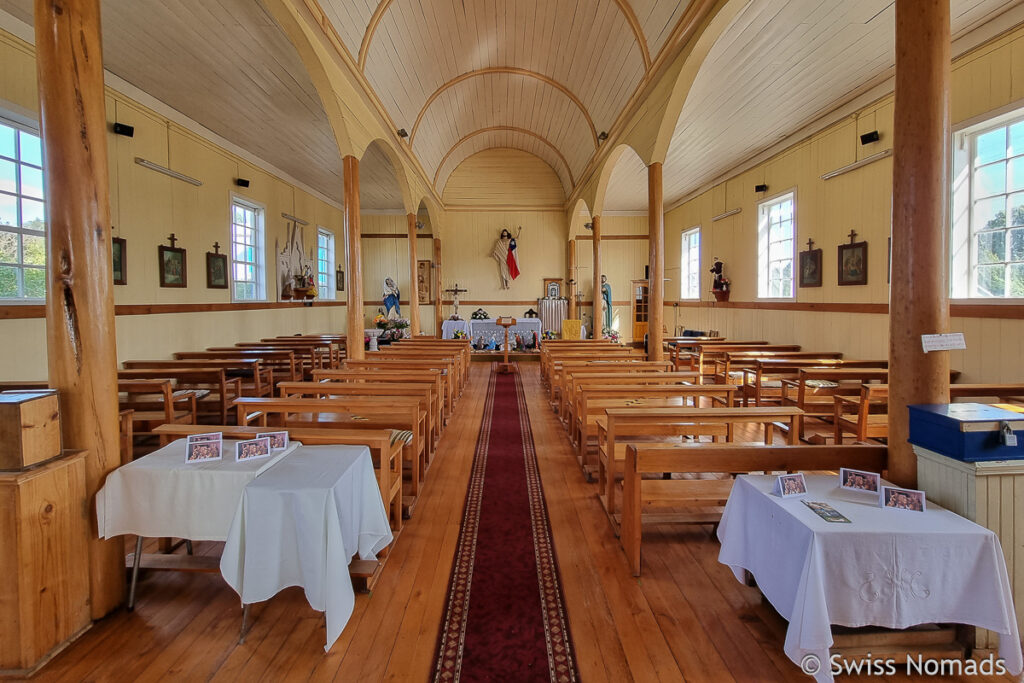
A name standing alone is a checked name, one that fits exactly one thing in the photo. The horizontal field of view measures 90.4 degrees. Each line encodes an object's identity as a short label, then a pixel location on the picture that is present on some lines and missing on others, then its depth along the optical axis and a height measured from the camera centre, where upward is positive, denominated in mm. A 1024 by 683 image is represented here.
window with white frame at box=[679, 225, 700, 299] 12602 +1472
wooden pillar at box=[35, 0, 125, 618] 2146 +380
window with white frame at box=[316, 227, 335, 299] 12625 +1616
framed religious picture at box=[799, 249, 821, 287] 7629 +838
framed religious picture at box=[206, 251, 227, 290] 7844 +912
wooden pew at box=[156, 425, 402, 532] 2828 -619
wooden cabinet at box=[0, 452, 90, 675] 1941 -935
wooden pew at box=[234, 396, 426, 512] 3434 -593
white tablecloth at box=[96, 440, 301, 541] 2230 -755
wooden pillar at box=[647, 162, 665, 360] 6316 +917
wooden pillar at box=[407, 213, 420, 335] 10699 +783
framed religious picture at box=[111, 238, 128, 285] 5961 +826
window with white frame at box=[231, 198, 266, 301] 8852 +1375
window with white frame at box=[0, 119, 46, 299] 4699 +1100
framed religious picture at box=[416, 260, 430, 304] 14844 +1306
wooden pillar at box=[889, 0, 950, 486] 2229 +521
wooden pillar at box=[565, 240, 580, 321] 13883 +1079
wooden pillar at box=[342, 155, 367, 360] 6023 +941
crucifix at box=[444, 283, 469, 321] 14544 +950
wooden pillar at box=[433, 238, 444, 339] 13993 +978
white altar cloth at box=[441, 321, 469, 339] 11977 -20
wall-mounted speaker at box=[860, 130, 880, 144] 6273 +2290
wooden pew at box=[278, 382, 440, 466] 4074 -512
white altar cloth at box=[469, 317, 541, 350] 12148 -63
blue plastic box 1971 -444
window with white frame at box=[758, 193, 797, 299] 8539 +1344
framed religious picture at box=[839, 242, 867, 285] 6656 +788
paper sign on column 2191 -91
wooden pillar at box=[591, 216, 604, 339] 11047 +870
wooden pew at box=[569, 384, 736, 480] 4159 -648
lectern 10111 -771
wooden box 1988 -396
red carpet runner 1993 -1308
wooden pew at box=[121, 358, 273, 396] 5848 -540
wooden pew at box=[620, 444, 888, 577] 2467 -681
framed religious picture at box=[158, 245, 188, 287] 6828 +856
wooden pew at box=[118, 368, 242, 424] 5066 -543
